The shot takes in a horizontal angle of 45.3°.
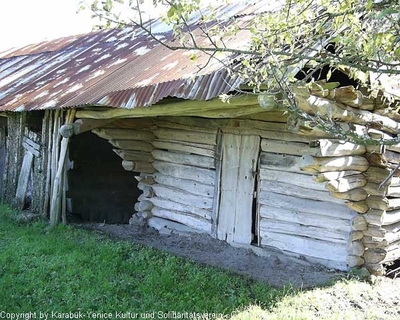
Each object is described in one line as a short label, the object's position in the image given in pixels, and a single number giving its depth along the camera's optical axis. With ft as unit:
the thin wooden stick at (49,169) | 27.91
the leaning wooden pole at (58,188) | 26.02
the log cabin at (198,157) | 18.13
